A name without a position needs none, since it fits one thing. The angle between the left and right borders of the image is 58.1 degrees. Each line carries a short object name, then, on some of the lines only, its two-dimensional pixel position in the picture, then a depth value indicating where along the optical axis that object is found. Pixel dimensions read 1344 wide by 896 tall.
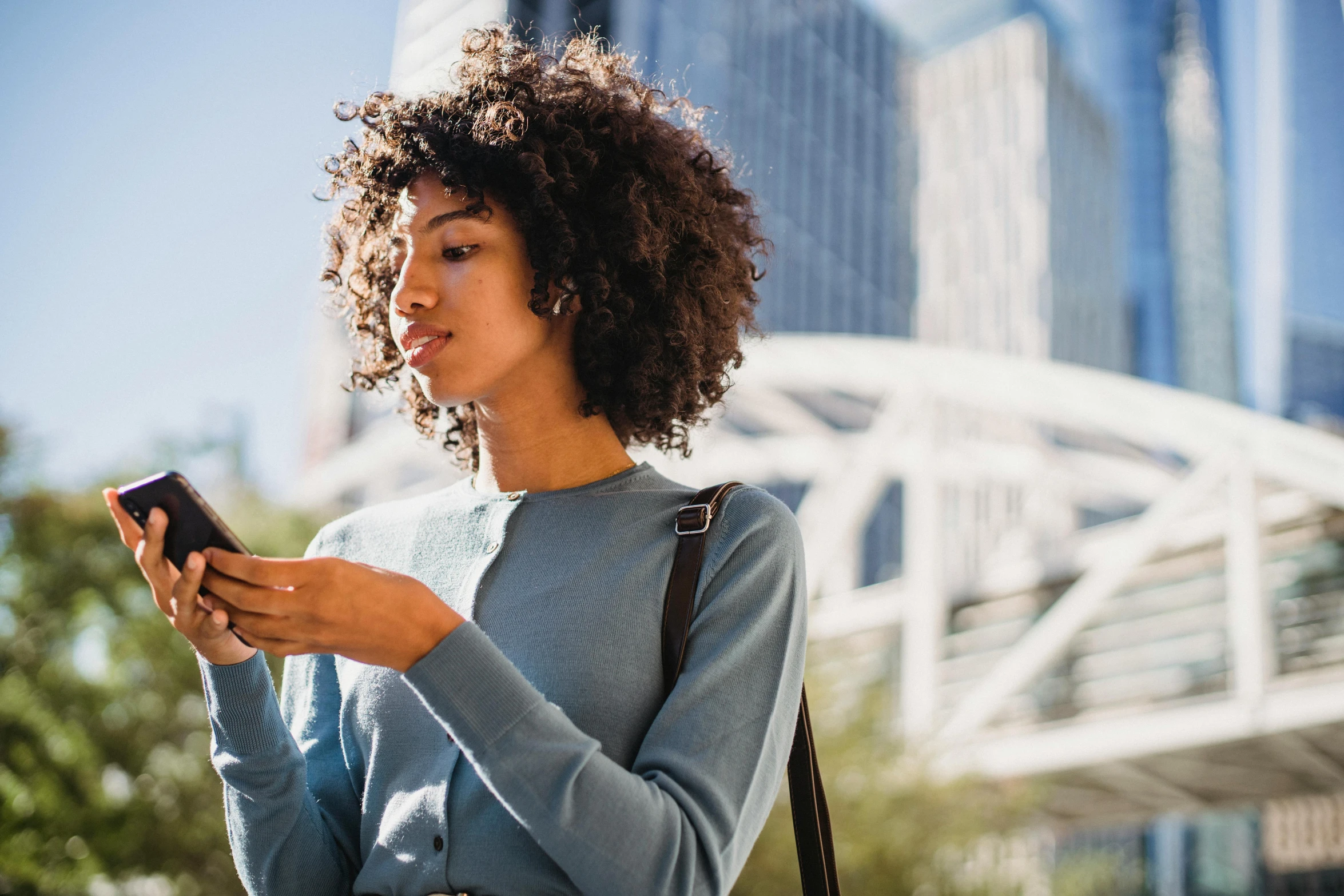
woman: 1.40
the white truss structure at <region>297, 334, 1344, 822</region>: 19.03
